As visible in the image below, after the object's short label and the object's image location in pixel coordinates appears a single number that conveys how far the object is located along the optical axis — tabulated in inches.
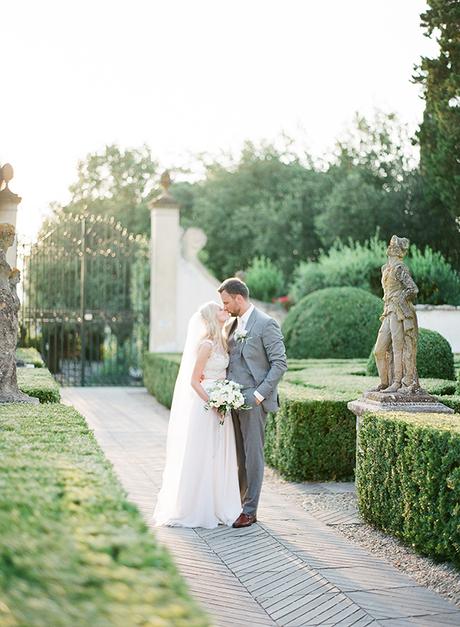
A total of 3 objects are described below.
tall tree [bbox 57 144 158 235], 1536.7
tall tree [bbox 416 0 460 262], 774.5
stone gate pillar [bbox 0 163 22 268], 663.8
